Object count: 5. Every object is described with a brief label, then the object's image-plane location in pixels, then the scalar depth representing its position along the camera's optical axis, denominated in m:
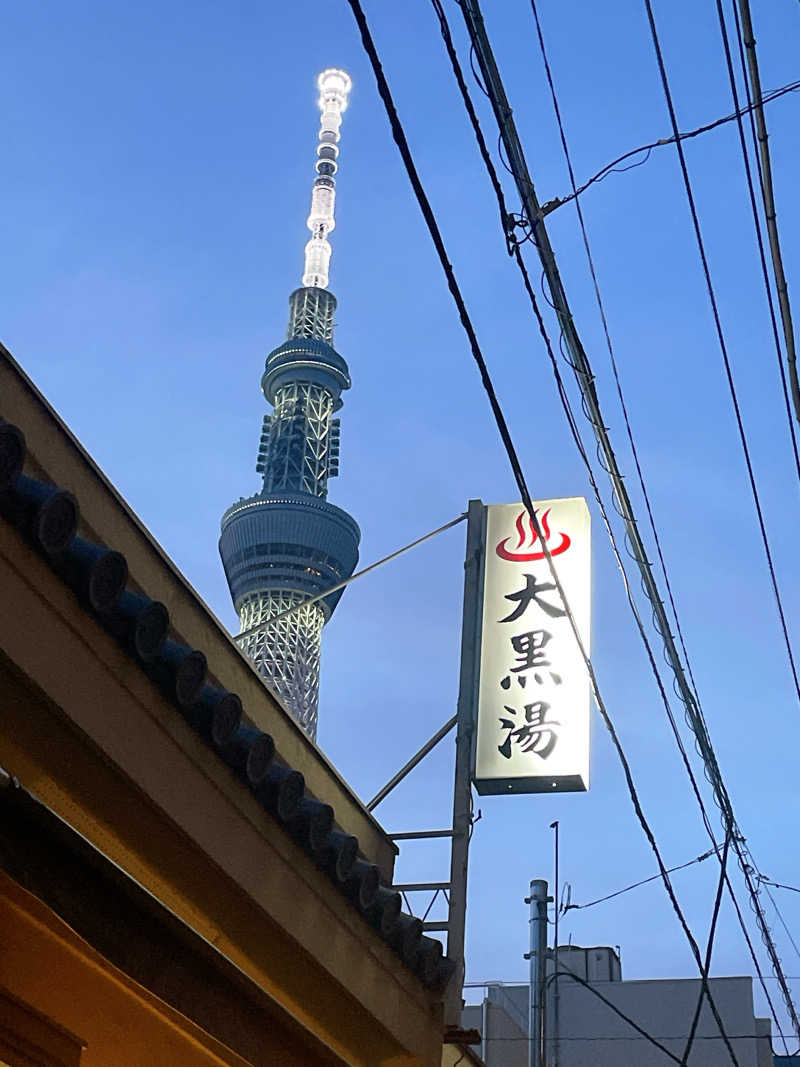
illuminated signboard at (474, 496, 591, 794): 12.06
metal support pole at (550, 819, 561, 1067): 29.19
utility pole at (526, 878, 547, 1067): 15.73
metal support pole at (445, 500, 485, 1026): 11.45
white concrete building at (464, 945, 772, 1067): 28.30
